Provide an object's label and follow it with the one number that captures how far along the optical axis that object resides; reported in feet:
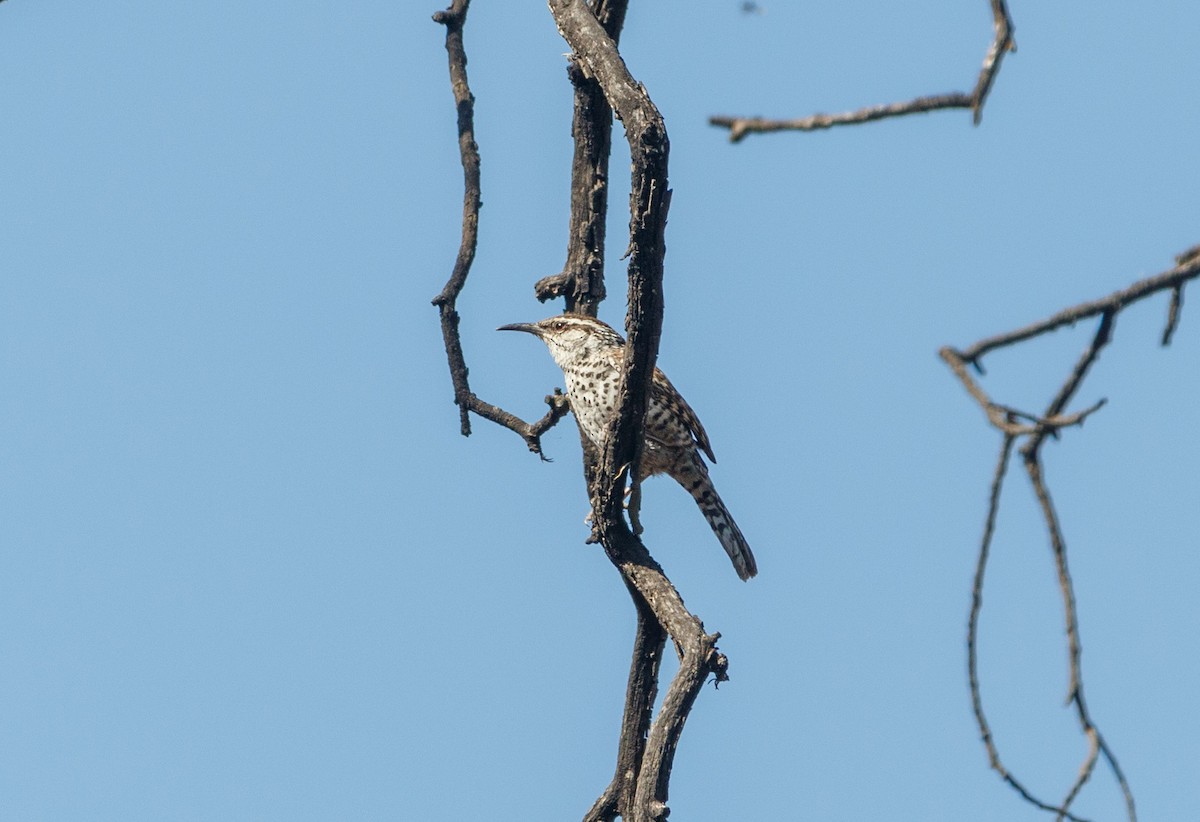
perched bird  51.96
